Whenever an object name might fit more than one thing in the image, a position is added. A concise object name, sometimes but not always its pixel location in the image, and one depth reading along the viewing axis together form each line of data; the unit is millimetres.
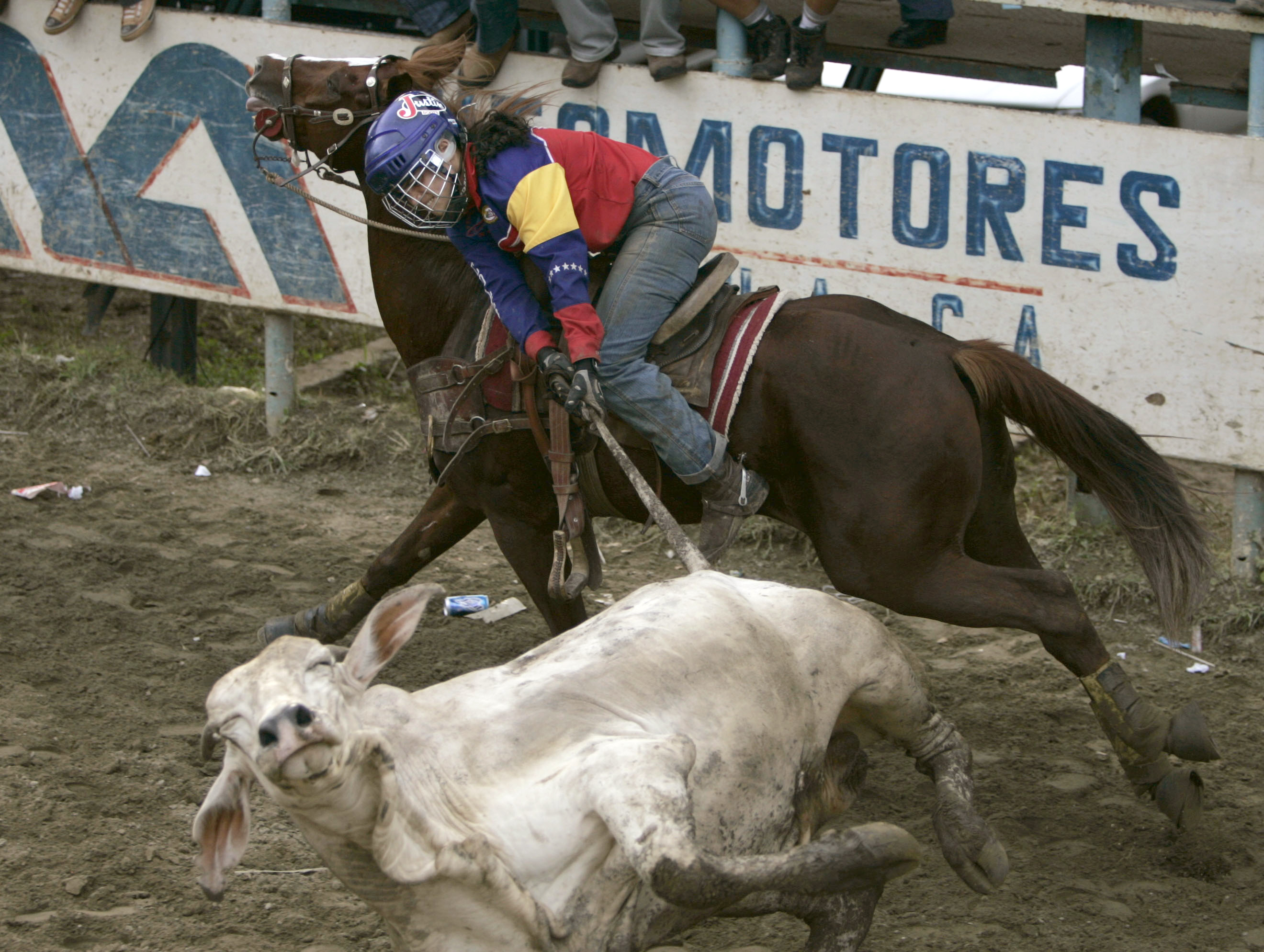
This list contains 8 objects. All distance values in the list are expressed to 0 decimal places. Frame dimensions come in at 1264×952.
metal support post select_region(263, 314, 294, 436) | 14453
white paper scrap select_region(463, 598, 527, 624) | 11086
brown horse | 7855
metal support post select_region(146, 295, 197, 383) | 15773
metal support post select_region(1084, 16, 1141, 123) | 11367
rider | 7934
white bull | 4926
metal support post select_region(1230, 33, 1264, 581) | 11312
